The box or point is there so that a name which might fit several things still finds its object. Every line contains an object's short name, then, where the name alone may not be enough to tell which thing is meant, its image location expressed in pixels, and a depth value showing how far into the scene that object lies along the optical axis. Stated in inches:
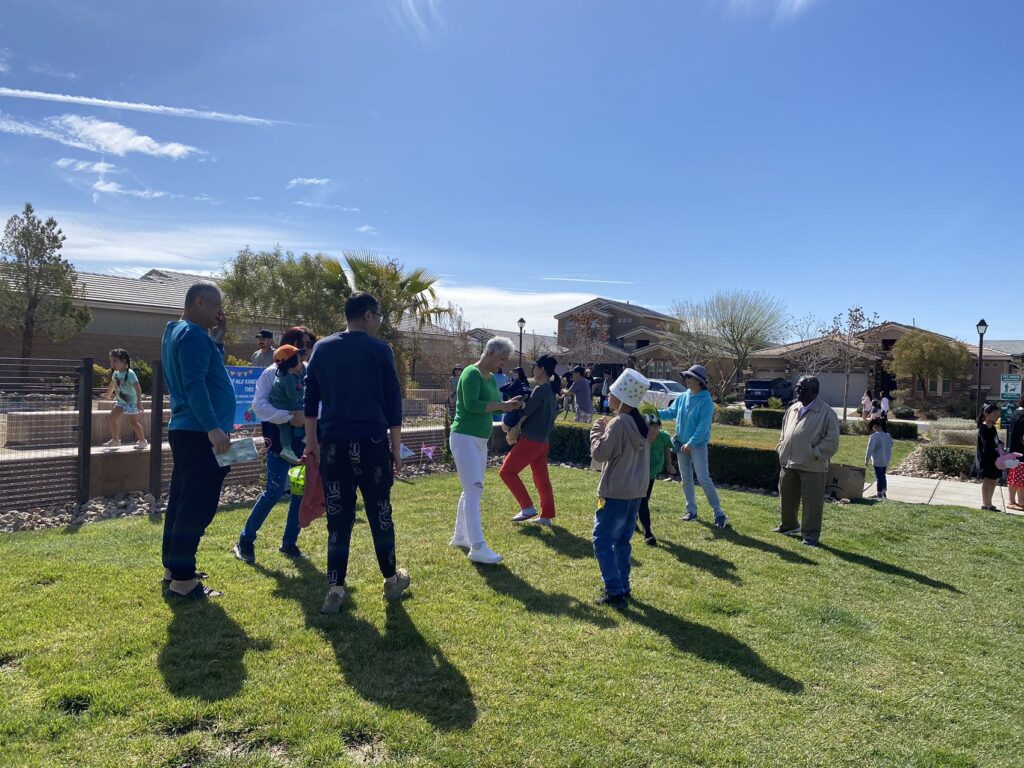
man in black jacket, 152.1
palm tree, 758.5
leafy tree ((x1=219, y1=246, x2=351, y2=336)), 932.0
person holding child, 192.5
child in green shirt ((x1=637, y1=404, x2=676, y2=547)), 185.3
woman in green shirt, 204.4
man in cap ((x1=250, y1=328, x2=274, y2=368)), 342.3
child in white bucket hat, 170.9
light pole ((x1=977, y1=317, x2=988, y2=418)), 931.9
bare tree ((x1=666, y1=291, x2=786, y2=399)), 1453.0
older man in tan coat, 251.6
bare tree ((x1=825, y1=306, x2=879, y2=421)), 1185.4
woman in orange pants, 253.1
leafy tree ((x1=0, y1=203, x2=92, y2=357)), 877.2
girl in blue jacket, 275.3
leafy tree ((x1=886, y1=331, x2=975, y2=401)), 1273.4
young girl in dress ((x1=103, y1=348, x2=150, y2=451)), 369.4
